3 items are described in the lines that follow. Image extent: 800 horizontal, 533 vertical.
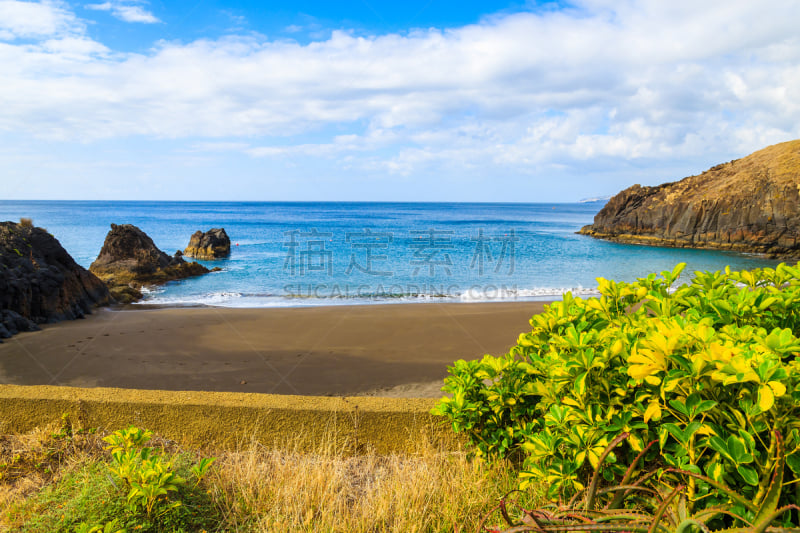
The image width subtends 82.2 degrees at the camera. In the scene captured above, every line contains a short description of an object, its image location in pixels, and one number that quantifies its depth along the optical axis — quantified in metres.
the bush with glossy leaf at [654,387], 1.53
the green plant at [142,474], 2.29
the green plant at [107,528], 2.14
